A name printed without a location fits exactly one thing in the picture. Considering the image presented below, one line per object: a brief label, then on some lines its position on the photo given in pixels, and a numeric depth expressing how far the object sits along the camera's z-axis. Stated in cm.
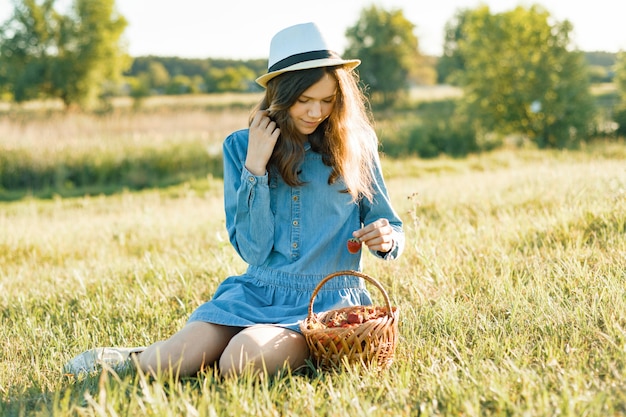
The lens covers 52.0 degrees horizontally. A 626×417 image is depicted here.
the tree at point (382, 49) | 2883
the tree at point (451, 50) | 4681
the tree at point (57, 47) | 2481
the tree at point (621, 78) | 1720
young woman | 271
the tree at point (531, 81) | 1592
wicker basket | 239
